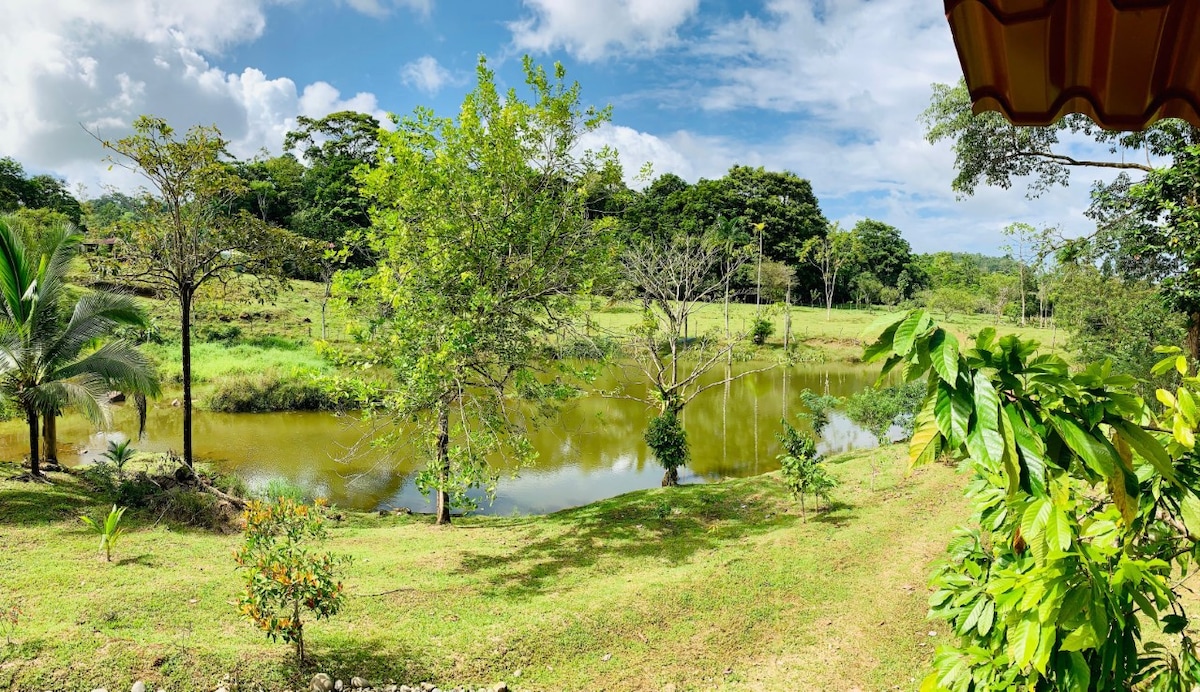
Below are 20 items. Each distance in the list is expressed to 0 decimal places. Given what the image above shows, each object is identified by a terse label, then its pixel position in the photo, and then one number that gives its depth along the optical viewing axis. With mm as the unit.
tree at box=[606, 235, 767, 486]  11969
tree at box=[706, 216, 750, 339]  36894
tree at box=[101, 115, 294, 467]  9922
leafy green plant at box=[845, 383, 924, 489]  13375
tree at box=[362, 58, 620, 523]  8125
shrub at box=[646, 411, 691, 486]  11914
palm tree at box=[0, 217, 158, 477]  8914
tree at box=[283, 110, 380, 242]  36969
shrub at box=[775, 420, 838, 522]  9086
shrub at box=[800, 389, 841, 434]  14219
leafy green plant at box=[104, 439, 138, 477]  9727
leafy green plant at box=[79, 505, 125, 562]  6691
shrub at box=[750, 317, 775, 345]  31850
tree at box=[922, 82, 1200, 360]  7590
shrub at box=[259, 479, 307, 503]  10445
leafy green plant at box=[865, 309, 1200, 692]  1285
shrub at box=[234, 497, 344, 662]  4496
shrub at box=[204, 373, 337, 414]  19594
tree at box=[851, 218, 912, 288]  52062
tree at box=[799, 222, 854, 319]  42625
